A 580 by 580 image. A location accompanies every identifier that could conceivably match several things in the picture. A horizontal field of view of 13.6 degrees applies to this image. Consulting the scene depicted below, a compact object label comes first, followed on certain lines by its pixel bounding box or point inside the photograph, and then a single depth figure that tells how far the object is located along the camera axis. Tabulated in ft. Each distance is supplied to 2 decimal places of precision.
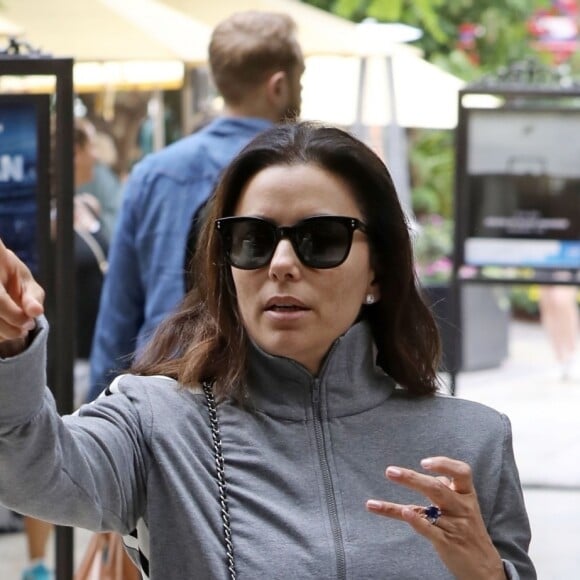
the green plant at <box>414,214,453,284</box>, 75.28
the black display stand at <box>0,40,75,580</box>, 19.80
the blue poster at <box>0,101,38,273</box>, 19.65
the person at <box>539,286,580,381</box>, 63.50
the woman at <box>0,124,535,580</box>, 10.70
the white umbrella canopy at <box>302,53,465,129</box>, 58.95
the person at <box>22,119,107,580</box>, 39.83
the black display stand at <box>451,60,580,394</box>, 36.41
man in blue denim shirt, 22.61
